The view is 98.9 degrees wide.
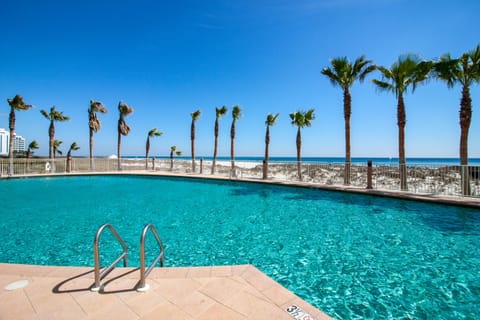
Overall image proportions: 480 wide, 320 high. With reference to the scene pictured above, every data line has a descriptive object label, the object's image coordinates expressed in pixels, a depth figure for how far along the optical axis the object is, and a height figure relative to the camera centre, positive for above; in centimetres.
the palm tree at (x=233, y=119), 1711 +354
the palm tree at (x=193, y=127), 1864 +322
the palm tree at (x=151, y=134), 2292 +312
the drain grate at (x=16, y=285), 226 -138
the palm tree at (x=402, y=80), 852 +354
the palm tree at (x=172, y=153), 1908 +113
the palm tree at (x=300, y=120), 1532 +315
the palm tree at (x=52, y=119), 1784 +385
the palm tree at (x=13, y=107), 1488 +406
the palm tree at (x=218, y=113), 1778 +422
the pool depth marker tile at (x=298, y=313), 183 -140
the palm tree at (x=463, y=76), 766 +326
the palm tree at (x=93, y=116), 1825 +413
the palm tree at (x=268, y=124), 1614 +300
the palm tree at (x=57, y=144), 2867 +253
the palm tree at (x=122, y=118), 1958 +420
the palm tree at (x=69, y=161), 1664 +9
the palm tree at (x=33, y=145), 2918 +245
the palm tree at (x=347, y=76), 1020 +440
